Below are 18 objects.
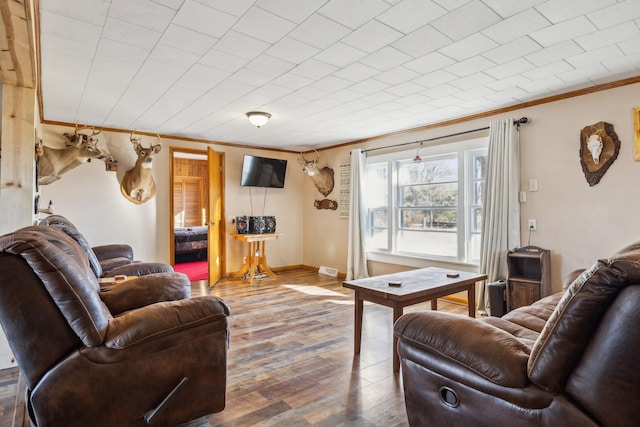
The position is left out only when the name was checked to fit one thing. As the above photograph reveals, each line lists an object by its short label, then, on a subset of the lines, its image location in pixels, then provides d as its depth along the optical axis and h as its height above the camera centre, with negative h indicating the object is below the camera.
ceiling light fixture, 4.09 +1.11
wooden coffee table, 2.55 -0.57
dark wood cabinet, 3.45 -0.64
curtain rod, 3.82 +0.99
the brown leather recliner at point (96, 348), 1.39 -0.59
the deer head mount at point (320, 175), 6.20 +0.68
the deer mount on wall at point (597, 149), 3.23 +0.59
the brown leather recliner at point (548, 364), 1.06 -0.54
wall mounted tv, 6.10 +0.73
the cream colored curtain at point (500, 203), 3.83 +0.11
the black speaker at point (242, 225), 5.95 -0.20
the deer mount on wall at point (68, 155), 4.28 +0.72
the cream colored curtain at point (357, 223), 5.61 -0.16
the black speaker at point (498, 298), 3.67 -0.88
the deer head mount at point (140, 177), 4.89 +0.51
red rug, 6.22 -1.08
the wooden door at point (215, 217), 5.33 -0.06
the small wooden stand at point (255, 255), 5.73 -0.70
